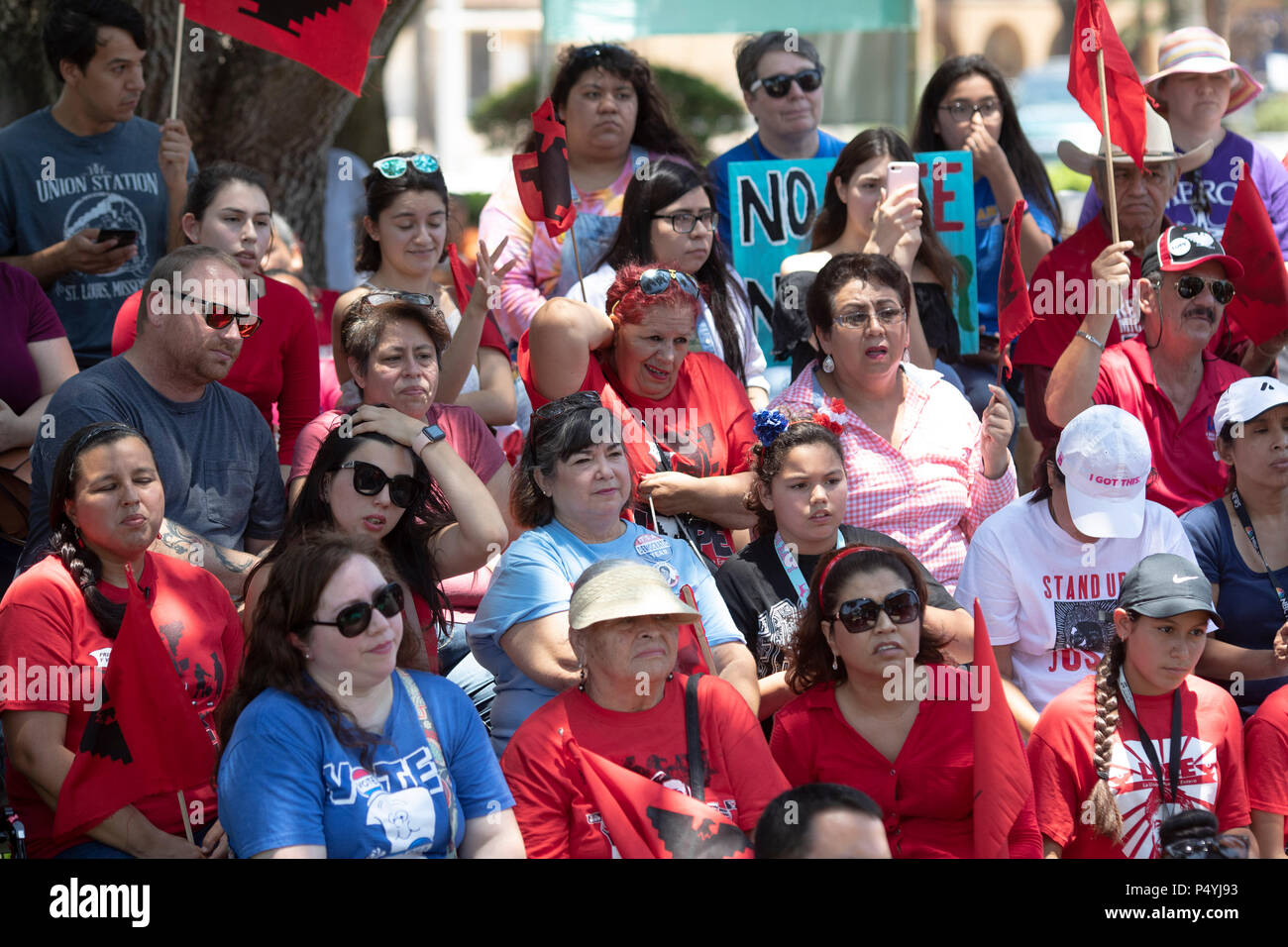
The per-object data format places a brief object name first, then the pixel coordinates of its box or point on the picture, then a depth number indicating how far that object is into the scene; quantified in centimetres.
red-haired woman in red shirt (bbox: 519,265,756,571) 1095
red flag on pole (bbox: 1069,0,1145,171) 1241
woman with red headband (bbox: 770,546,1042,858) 896
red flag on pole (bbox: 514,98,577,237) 1236
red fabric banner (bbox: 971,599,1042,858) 865
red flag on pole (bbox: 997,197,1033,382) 1159
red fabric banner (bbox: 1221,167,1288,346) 1244
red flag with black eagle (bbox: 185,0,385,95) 1230
